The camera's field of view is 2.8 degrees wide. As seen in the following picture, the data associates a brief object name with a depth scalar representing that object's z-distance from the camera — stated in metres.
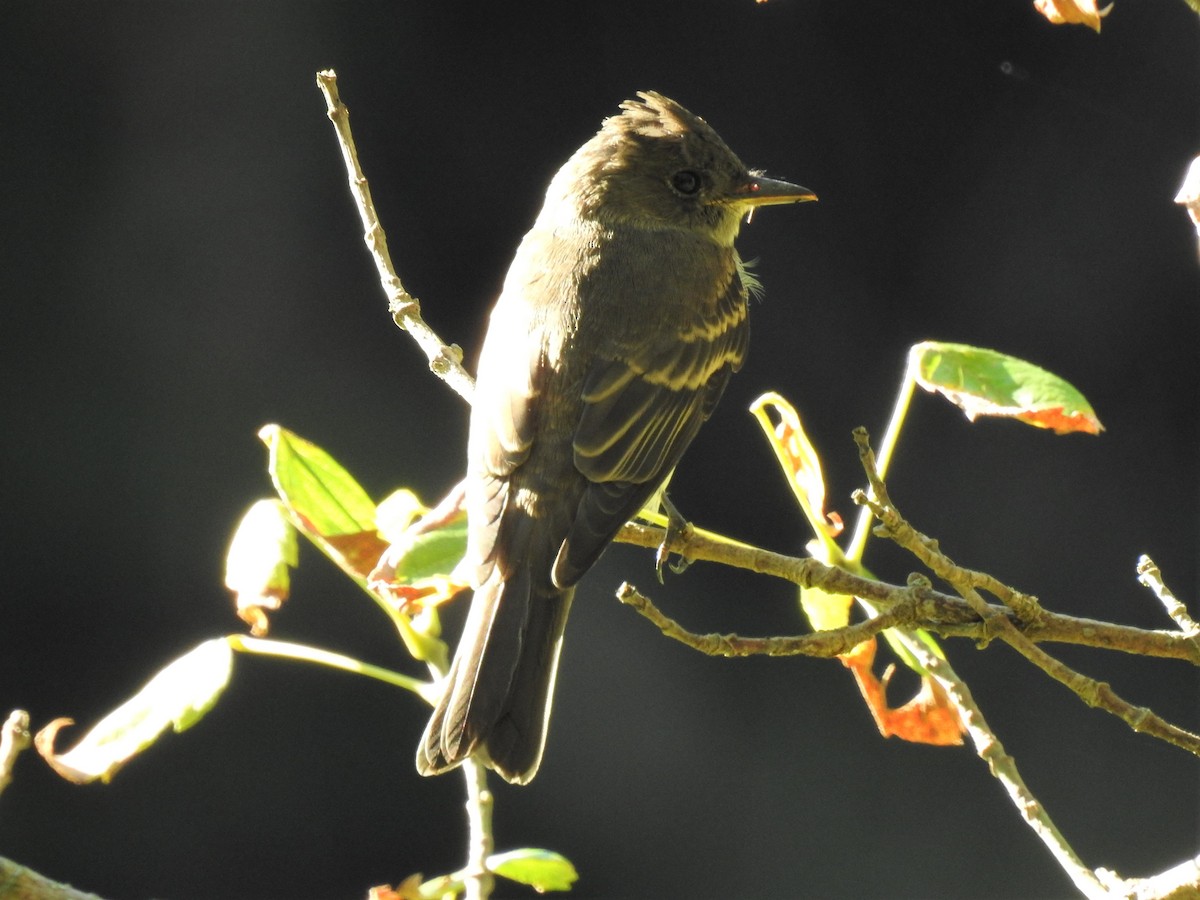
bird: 3.53
